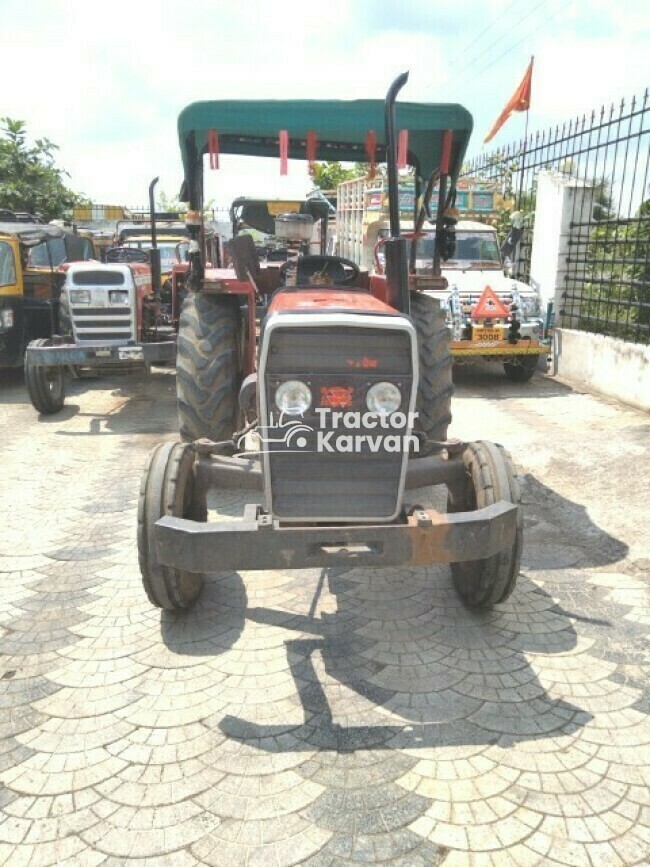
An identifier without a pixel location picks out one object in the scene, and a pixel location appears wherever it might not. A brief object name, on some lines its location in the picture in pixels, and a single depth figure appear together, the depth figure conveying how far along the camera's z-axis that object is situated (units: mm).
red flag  12625
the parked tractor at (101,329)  7094
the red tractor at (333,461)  2670
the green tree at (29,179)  21016
